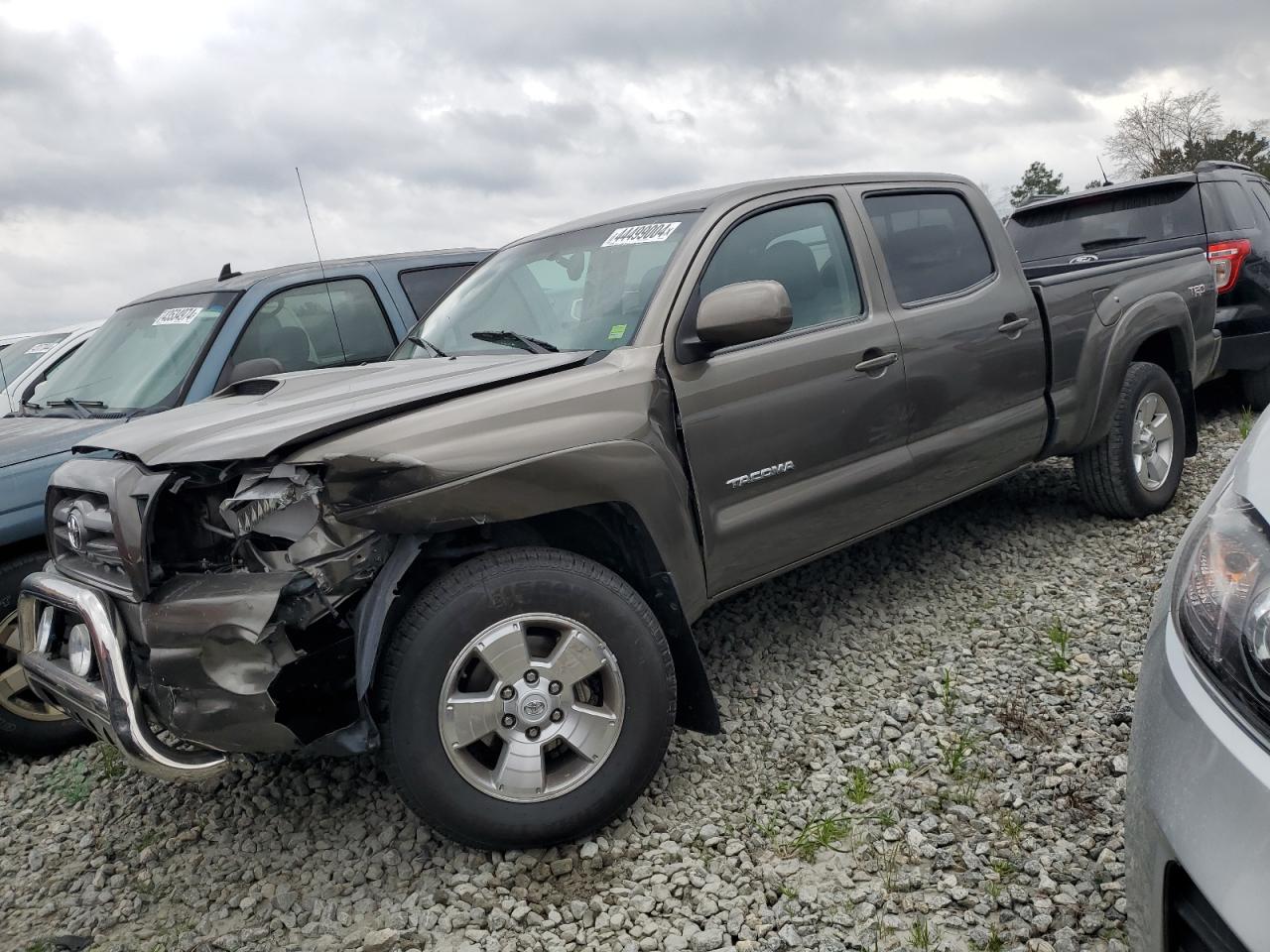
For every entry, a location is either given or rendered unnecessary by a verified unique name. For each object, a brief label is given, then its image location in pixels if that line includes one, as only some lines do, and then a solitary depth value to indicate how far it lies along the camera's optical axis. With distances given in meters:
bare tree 42.66
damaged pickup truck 2.46
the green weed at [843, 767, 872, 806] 2.88
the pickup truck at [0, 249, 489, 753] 3.75
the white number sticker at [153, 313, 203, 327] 4.85
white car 5.84
